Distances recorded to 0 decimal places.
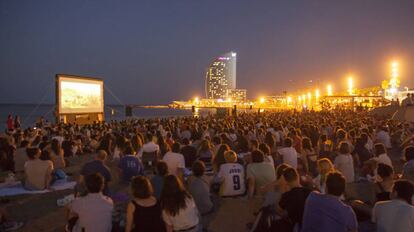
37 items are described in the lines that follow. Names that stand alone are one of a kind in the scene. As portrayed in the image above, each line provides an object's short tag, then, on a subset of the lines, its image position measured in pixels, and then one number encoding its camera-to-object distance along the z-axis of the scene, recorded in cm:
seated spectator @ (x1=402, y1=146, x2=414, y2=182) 591
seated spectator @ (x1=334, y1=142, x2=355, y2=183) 711
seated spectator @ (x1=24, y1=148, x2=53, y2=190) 681
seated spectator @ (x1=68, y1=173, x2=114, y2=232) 408
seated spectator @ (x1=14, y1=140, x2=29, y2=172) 899
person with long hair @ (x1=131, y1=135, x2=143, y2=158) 953
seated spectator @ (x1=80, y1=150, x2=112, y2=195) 596
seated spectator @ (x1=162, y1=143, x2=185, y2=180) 736
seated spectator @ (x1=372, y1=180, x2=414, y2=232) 358
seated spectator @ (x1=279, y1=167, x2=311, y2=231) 418
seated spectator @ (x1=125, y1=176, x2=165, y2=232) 402
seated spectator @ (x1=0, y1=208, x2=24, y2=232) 528
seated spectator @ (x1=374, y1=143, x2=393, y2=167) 696
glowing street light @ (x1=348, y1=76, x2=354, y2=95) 6806
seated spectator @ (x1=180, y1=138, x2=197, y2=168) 859
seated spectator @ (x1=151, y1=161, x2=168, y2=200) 557
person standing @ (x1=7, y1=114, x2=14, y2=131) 1920
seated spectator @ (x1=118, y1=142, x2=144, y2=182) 747
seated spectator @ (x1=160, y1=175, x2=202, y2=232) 412
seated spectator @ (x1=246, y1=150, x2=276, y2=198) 634
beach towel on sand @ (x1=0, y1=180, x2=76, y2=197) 705
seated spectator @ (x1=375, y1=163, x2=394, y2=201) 476
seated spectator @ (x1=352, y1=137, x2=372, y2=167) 845
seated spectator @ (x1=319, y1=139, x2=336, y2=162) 802
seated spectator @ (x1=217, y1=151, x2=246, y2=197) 639
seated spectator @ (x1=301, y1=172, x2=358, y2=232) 354
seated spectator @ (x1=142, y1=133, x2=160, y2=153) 894
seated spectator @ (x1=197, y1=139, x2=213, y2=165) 844
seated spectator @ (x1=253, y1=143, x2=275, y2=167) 735
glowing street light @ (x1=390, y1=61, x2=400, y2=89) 6681
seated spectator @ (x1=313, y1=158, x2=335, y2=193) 539
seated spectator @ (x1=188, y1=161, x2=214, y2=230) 566
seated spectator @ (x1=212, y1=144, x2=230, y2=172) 714
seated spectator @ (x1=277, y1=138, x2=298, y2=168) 776
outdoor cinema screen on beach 2327
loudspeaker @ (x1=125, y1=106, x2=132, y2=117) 3942
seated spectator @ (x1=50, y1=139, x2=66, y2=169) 883
